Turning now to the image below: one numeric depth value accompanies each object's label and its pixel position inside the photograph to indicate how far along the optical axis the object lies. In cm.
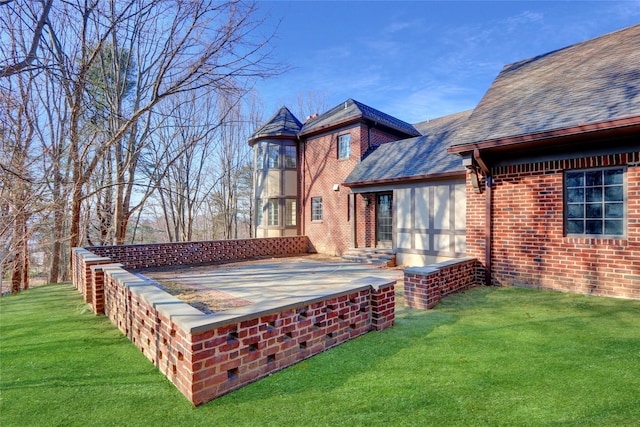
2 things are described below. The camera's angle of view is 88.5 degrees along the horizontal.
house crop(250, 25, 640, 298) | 556
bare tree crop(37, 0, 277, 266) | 762
